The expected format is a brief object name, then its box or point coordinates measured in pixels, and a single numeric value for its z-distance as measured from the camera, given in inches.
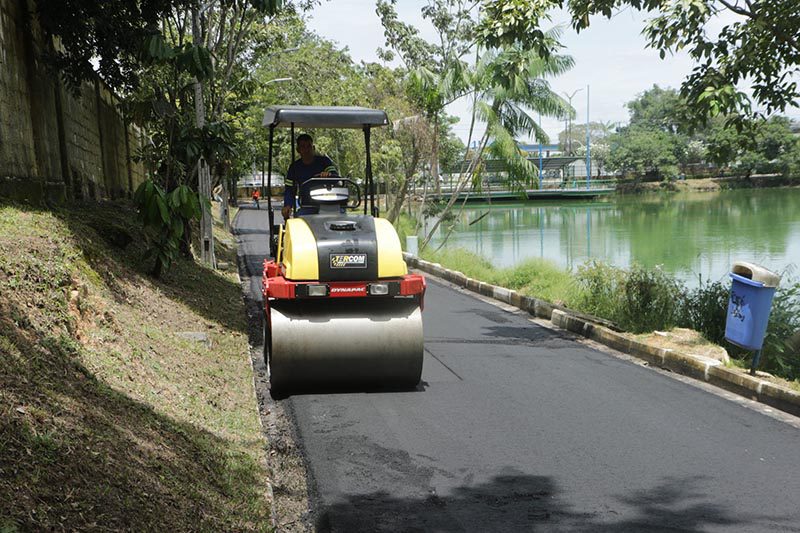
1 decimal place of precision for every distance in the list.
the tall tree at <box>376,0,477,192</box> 950.4
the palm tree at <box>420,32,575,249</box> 909.8
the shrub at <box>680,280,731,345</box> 430.0
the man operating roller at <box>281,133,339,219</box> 372.5
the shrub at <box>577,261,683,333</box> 447.8
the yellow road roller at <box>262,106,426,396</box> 303.3
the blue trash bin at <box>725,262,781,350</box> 332.2
